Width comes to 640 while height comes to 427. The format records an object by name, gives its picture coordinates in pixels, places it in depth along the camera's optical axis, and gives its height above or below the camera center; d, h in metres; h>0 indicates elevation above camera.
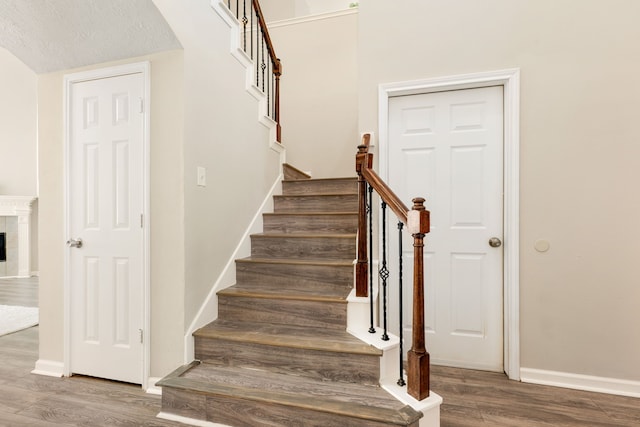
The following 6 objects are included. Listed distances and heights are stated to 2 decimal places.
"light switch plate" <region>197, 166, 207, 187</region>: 2.15 +0.26
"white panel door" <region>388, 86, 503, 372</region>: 2.36 +0.03
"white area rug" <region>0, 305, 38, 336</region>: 3.16 -1.17
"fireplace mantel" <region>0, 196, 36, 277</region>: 5.62 -0.18
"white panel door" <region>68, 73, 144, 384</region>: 2.08 -0.09
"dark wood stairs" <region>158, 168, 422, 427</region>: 1.58 -0.83
